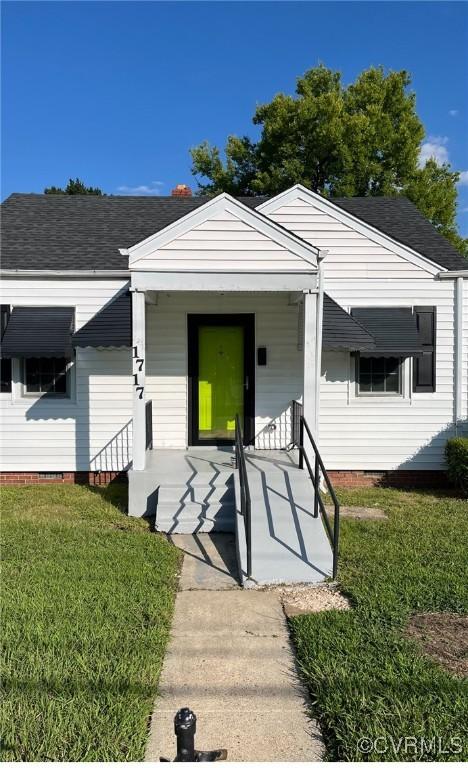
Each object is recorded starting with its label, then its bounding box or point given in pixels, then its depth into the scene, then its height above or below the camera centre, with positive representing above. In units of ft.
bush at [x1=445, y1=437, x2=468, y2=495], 27.40 -4.59
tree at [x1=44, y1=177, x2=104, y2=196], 114.99 +41.76
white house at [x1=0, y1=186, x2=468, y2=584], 29.37 +0.57
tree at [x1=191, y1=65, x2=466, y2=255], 80.53 +36.29
